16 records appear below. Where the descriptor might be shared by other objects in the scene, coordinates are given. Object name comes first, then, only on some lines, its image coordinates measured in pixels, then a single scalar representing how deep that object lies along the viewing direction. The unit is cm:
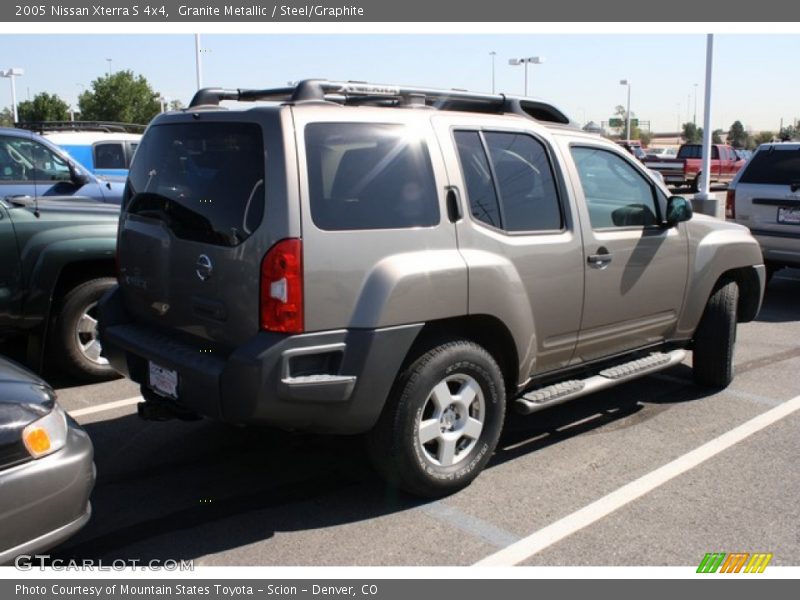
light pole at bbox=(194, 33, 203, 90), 2323
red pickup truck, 3061
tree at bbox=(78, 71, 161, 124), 5766
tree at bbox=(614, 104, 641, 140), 8412
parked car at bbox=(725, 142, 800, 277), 923
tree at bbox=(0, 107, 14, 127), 5348
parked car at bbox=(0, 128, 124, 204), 721
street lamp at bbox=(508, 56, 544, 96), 4321
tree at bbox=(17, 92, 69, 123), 5959
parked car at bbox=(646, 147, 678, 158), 4158
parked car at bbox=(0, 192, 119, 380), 571
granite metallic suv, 360
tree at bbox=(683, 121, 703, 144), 8260
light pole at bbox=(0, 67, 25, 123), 4306
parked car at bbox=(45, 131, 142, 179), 1345
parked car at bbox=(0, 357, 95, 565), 292
